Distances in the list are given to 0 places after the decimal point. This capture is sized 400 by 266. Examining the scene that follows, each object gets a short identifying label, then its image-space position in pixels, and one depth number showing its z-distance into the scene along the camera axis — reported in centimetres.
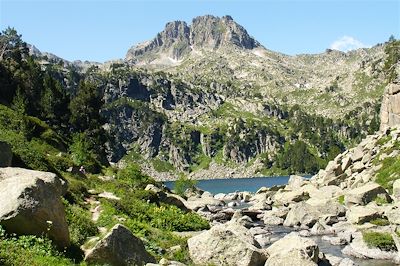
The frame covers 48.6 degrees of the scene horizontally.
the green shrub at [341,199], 6130
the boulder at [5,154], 2784
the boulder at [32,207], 1775
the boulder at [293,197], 7626
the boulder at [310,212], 5300
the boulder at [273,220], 5781
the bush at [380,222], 4226
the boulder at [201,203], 7850
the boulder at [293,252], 2459
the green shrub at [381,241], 3481
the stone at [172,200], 4900
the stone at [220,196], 11548
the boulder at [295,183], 9569
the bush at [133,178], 5312
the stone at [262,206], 7603
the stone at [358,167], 7518
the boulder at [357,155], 8106
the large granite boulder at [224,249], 2461
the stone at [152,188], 4912
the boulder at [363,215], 4509
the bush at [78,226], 2183
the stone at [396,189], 5485
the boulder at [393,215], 4109
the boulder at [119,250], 1920
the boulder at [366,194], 5422
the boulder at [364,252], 3371
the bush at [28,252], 1560
